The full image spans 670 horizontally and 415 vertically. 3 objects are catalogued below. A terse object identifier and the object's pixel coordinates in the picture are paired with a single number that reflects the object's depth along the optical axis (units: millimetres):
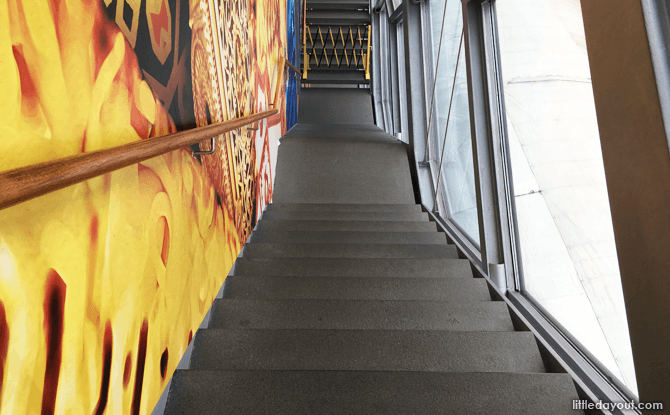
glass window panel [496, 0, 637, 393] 1488
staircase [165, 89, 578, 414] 1346
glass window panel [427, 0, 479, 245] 3162
